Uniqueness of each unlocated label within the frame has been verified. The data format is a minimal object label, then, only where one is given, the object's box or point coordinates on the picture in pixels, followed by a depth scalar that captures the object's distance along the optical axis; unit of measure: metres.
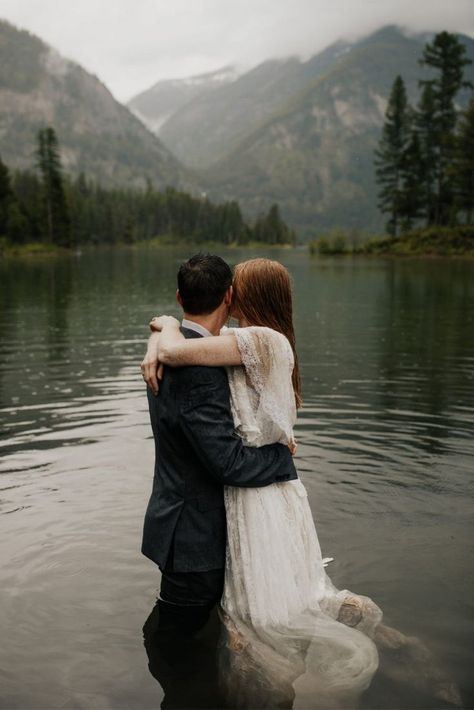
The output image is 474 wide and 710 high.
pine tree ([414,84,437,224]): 71.62
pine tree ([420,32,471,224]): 68.00
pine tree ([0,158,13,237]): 92.38
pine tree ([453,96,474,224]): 63.46
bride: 3.71
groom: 3.58
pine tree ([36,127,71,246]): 98.62
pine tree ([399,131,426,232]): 73.31
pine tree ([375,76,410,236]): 76.81
